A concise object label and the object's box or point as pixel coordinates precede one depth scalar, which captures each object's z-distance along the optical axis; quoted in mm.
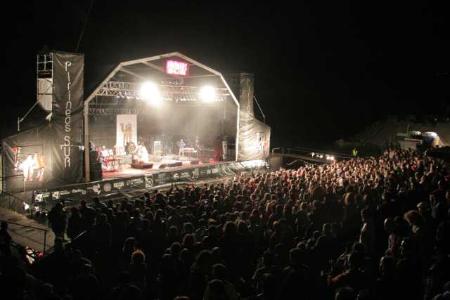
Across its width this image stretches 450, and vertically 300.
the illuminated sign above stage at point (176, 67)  18362
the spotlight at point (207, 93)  21375
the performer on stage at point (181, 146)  24562
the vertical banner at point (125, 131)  22453
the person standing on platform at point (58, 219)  8953
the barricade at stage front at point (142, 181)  13859
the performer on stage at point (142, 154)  21422
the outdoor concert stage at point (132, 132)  14500
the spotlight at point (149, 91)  19058
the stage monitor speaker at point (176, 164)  20469
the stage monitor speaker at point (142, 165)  20156
